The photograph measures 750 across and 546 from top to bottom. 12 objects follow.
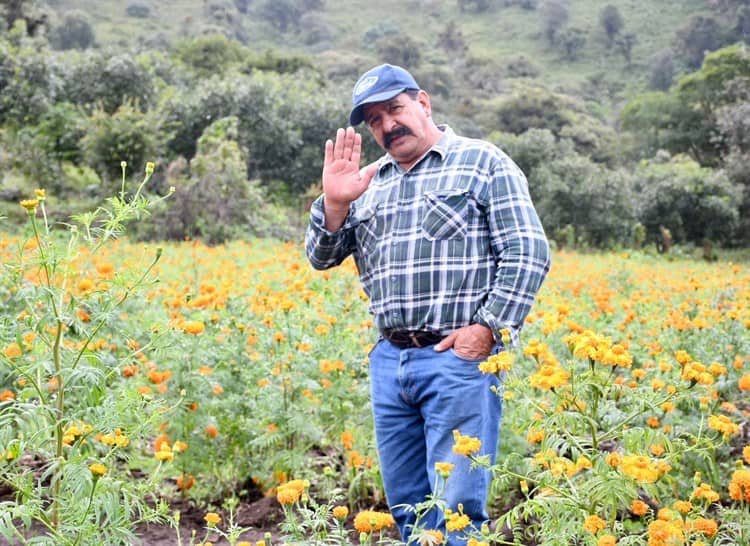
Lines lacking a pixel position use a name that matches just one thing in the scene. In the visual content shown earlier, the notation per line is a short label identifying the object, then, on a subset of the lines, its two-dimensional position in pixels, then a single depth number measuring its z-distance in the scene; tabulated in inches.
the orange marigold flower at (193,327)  100.0
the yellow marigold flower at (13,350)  91.0
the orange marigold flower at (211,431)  118.3
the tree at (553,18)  2268.7
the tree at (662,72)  1788.9
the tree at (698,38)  1831.9
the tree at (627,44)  2063.2
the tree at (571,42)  2173.6
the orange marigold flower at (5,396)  101.3
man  86.0
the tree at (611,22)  2156.7
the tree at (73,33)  1679.1
